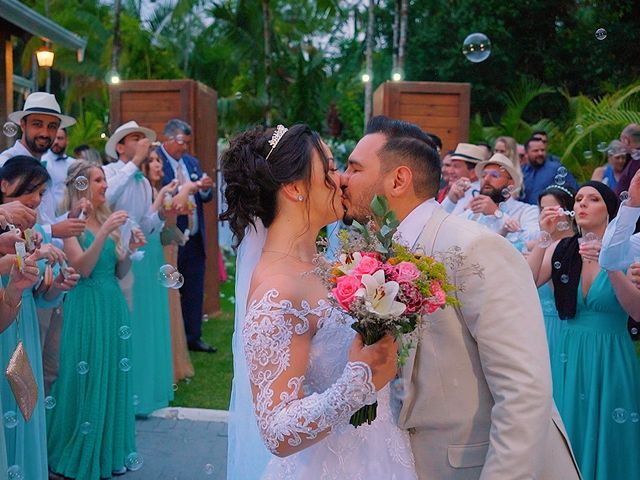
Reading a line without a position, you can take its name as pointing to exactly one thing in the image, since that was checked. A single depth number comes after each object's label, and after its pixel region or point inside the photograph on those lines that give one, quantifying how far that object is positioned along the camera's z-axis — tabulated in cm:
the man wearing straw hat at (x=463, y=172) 739
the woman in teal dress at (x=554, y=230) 503
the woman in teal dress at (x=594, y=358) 457
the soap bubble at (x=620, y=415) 451
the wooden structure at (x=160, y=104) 993
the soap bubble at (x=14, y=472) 410
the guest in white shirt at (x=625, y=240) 397
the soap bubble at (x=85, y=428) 527
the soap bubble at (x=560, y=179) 629
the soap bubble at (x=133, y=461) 523
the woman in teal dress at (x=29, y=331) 430
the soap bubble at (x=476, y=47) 750
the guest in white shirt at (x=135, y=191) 697
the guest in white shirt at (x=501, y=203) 611
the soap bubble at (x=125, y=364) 536
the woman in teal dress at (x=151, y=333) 677
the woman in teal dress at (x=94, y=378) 534
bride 228
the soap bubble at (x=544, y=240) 508
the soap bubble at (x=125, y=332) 545
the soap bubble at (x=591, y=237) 465
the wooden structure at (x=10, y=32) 991
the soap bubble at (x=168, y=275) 479
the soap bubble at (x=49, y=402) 502
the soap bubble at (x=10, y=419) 408
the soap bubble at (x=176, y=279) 477
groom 223
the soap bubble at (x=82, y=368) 535
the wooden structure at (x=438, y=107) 961
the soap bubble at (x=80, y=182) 561
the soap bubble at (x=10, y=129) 544
